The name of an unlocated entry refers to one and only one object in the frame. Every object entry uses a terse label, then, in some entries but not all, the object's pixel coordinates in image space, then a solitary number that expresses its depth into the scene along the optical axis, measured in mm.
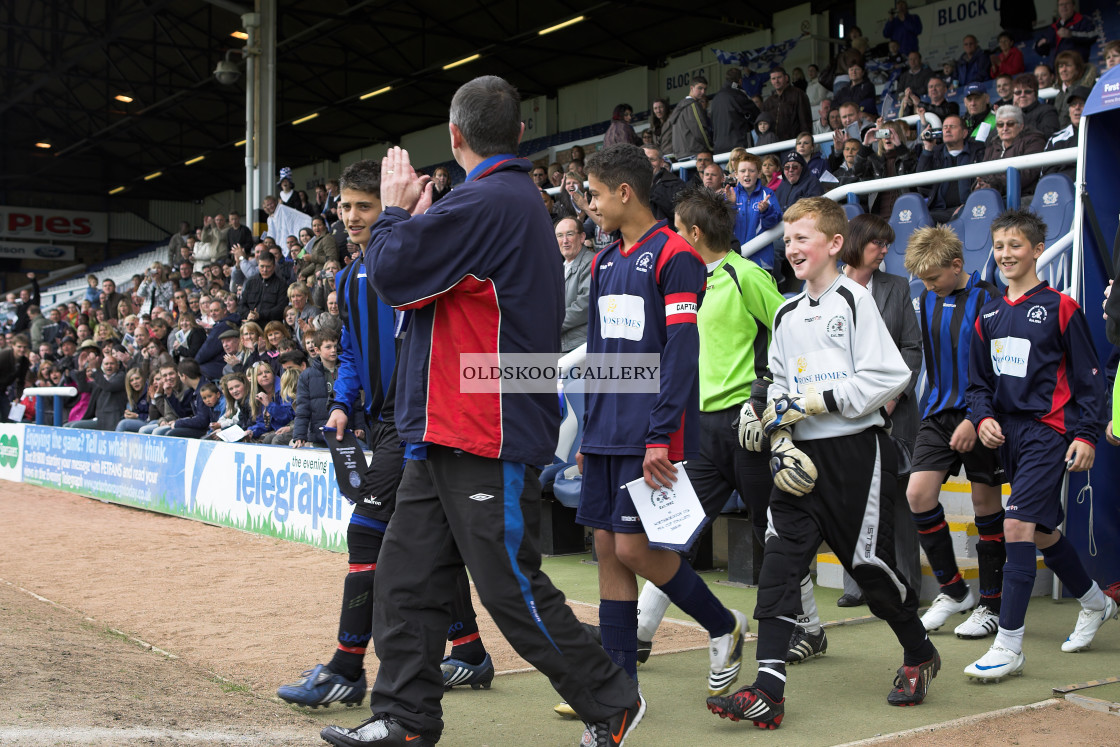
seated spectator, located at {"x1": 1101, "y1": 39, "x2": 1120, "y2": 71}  8945
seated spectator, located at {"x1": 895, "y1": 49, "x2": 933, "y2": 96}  13508
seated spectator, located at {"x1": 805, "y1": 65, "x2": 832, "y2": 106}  16089
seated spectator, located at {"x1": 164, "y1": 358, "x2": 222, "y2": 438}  12047
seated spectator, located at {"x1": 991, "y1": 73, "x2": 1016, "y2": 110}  11241
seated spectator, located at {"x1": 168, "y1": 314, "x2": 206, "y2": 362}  14727
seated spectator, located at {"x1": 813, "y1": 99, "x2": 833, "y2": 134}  13797
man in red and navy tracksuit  3041
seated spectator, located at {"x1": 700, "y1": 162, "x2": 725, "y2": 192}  10344
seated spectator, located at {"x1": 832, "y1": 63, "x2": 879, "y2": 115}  13964
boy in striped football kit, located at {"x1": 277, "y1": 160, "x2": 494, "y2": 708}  3977
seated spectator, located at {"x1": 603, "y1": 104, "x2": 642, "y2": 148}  14480
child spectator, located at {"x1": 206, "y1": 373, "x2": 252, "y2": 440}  11250
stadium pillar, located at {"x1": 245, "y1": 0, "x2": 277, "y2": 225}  20375
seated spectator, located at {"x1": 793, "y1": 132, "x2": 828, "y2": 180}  11297
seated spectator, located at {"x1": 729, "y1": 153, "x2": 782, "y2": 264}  9617
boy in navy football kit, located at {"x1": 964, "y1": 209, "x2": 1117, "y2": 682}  4359
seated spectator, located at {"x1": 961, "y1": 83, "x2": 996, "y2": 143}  10611
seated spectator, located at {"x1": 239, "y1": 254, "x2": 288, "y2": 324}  15008
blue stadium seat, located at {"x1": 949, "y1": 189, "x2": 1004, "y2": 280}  8383
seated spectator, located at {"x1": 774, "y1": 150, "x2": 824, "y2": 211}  10844
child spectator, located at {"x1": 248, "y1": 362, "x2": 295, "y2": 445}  10602
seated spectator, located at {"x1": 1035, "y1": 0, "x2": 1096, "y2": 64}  13117
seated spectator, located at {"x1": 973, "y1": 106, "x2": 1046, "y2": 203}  8969
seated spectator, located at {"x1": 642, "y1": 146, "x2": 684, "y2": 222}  9883
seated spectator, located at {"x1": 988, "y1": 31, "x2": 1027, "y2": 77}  13906
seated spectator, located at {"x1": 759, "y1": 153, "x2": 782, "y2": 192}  11047
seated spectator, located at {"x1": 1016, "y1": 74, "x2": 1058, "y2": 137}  9914
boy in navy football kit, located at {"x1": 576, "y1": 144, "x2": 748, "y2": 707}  3604
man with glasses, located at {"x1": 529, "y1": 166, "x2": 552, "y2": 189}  17016
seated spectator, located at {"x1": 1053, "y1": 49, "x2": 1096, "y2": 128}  10234
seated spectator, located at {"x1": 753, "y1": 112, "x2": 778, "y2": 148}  13484
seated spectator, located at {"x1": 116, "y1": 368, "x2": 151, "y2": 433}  14433
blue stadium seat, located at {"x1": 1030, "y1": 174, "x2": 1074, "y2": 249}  7934
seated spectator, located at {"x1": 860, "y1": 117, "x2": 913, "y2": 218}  10312
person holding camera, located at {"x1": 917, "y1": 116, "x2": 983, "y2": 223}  9352
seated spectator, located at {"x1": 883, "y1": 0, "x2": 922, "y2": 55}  16672
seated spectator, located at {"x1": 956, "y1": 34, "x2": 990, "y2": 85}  14727
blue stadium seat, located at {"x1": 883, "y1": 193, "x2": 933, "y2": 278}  9008
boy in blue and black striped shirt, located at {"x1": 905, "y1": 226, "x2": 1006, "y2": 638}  5074
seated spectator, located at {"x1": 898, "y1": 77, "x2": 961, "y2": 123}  11172
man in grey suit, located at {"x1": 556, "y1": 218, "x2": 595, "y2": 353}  8328
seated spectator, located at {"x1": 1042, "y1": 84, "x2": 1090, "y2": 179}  8461
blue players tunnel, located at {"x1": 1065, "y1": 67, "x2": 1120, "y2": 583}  5641
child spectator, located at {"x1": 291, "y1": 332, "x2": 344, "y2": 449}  9102
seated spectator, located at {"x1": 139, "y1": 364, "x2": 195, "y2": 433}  13172
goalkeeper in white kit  3740
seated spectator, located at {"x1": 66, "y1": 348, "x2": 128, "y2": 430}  14992
